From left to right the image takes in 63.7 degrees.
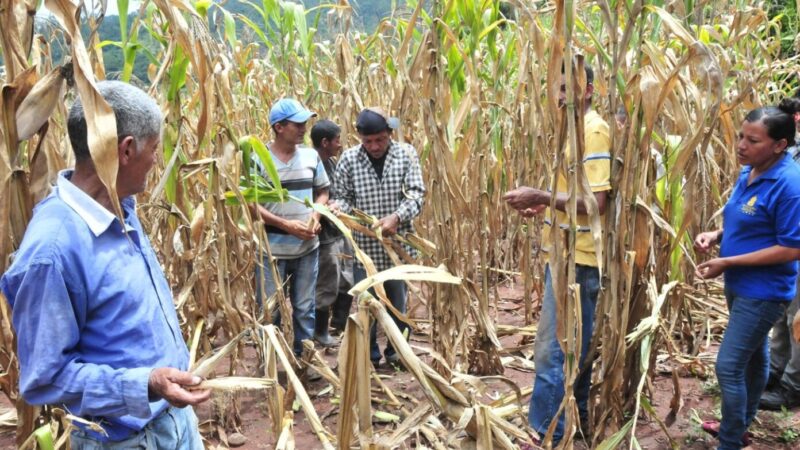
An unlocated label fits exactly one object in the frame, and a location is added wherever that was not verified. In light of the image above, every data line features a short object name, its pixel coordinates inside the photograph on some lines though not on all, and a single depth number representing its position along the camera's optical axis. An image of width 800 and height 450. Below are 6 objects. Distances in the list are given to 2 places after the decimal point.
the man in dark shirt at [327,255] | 4.16
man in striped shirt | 3.51
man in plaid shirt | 3.64
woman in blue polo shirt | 2.47
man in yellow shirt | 2.40
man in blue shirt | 1.29
